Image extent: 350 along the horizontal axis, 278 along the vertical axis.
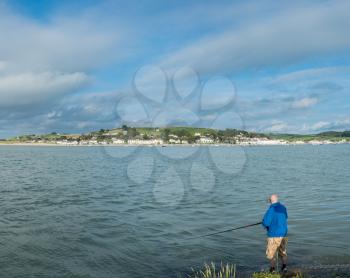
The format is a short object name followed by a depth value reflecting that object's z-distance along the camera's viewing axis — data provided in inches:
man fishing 589.0
